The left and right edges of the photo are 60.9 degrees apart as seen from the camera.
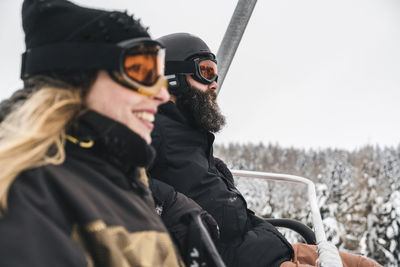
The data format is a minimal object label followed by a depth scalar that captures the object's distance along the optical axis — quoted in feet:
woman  2.64
